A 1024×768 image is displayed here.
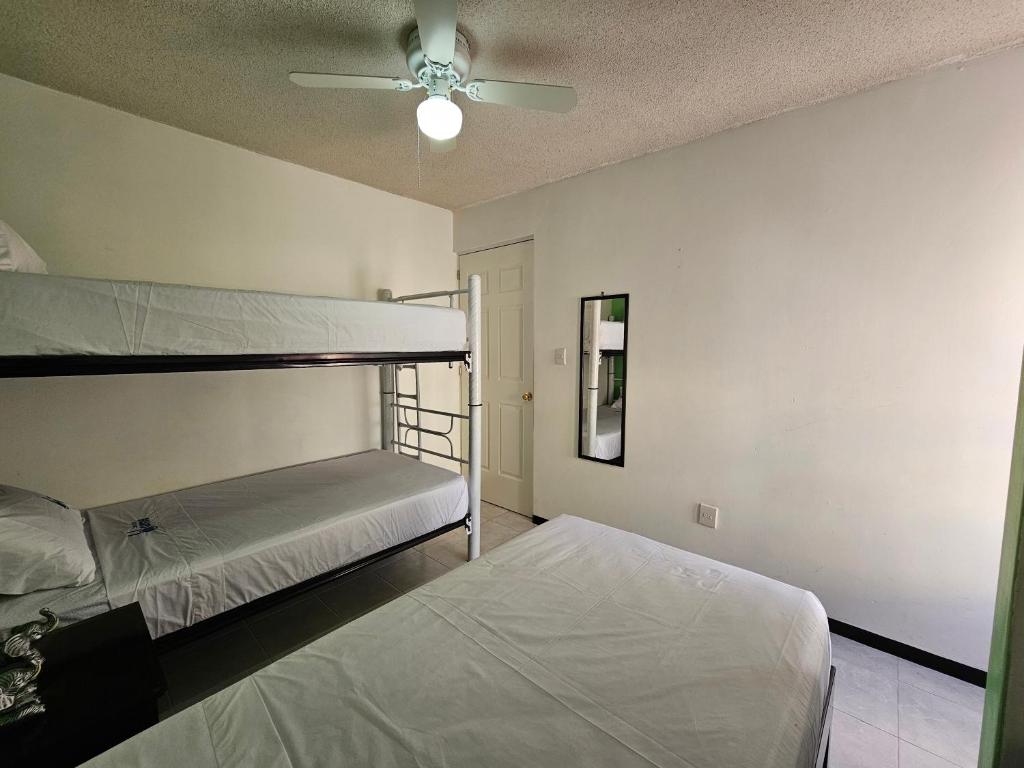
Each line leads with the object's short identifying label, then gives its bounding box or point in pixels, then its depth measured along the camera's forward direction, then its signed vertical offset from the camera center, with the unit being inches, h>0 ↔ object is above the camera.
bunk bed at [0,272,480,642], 49.6 -29.4
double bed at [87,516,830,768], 31.6 -30.7
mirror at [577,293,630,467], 102.8 -6.4
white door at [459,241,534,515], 125.3 -5.7
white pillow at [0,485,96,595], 46.6 -24.5
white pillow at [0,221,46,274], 52.1 +12.7
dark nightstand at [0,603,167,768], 33.3 -32.2
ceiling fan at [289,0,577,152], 55.1 +37.1
